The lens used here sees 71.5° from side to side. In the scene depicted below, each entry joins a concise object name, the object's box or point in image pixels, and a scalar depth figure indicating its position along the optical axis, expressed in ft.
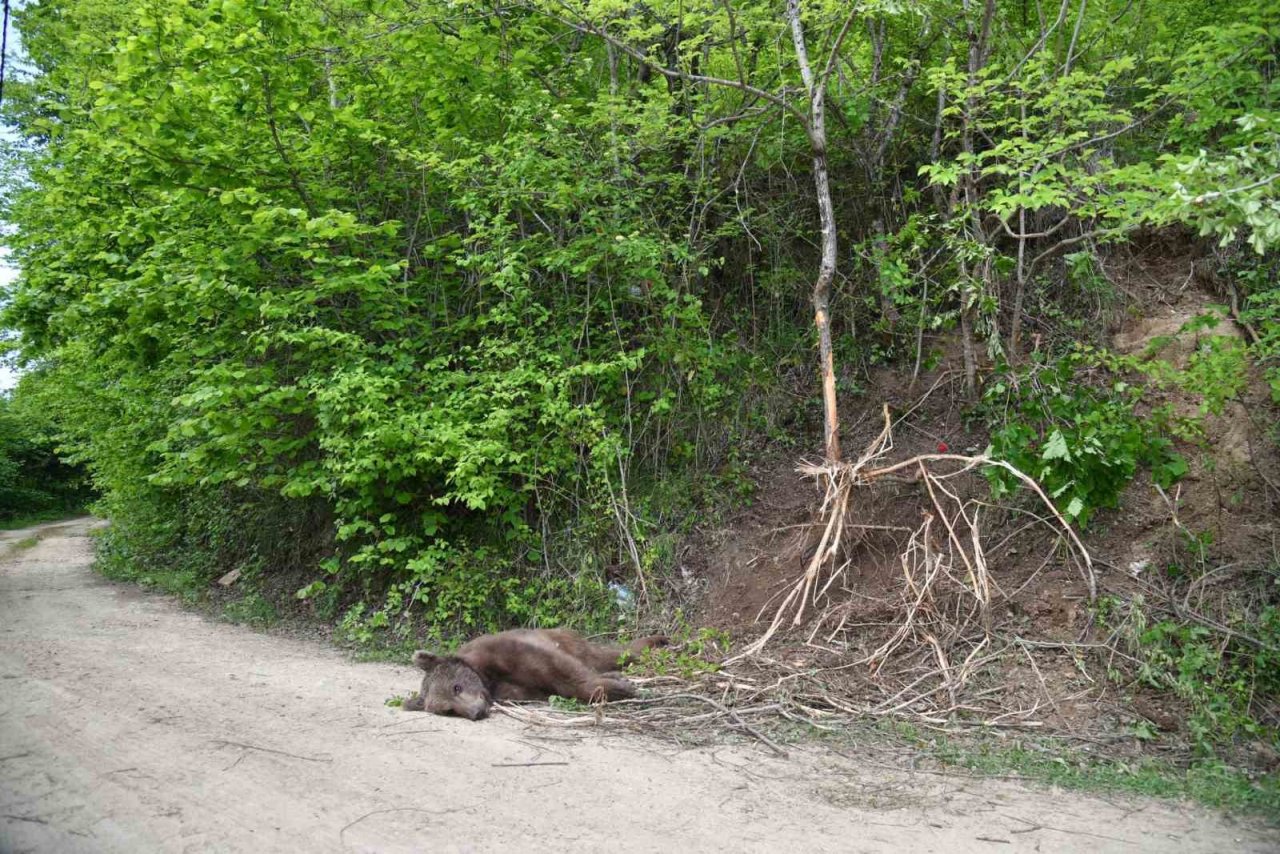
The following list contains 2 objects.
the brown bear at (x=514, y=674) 22.38
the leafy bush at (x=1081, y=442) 23.71
